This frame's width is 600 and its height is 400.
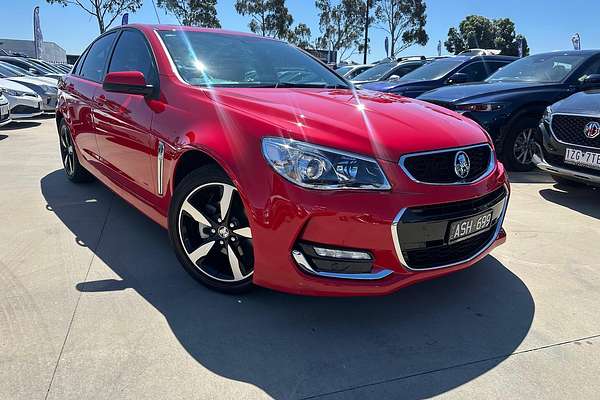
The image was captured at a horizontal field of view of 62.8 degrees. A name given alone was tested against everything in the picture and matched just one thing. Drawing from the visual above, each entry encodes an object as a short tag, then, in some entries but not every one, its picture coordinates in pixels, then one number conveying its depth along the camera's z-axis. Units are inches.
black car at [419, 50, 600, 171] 235.6
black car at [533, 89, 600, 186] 169.8
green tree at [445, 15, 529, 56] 2106.3
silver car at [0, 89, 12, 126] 333.1
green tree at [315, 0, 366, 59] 1656.0
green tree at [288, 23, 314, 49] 1865.2
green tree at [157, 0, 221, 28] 1307.8
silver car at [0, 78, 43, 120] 405.1
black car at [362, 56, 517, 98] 323.0
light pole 1543.2
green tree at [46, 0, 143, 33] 937.6
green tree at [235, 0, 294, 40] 1548.6
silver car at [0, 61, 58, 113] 467.5
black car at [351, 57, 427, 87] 412.6
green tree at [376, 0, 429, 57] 1539.1
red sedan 88.0
